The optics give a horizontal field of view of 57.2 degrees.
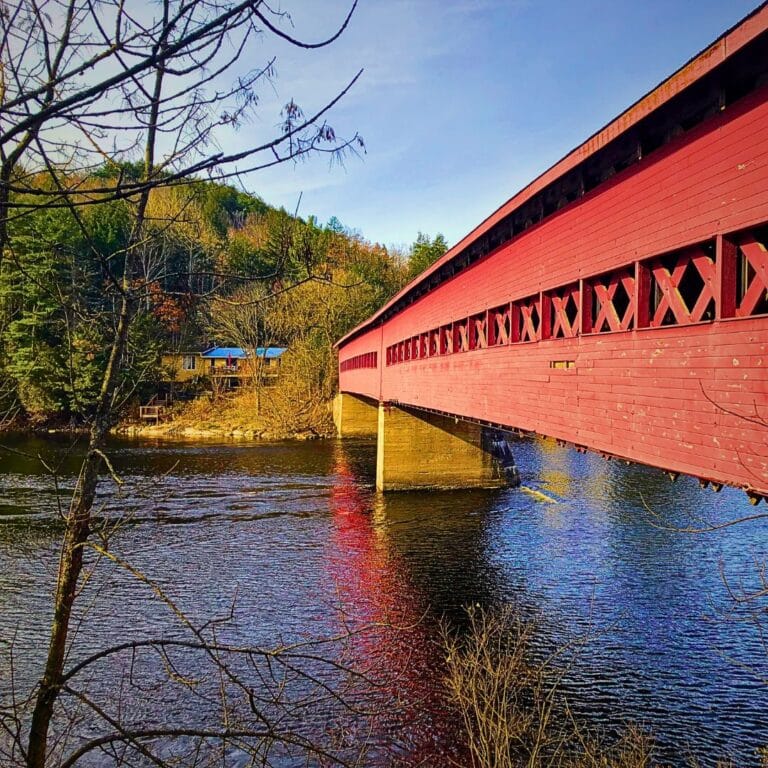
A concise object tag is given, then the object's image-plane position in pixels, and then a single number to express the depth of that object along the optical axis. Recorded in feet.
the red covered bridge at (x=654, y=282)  15.88
